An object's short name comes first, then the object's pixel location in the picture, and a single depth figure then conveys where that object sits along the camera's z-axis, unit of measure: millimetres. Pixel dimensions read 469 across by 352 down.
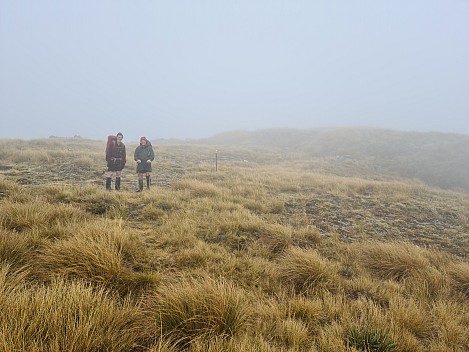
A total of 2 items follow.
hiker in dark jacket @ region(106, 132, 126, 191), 10492
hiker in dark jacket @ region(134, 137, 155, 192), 11148
